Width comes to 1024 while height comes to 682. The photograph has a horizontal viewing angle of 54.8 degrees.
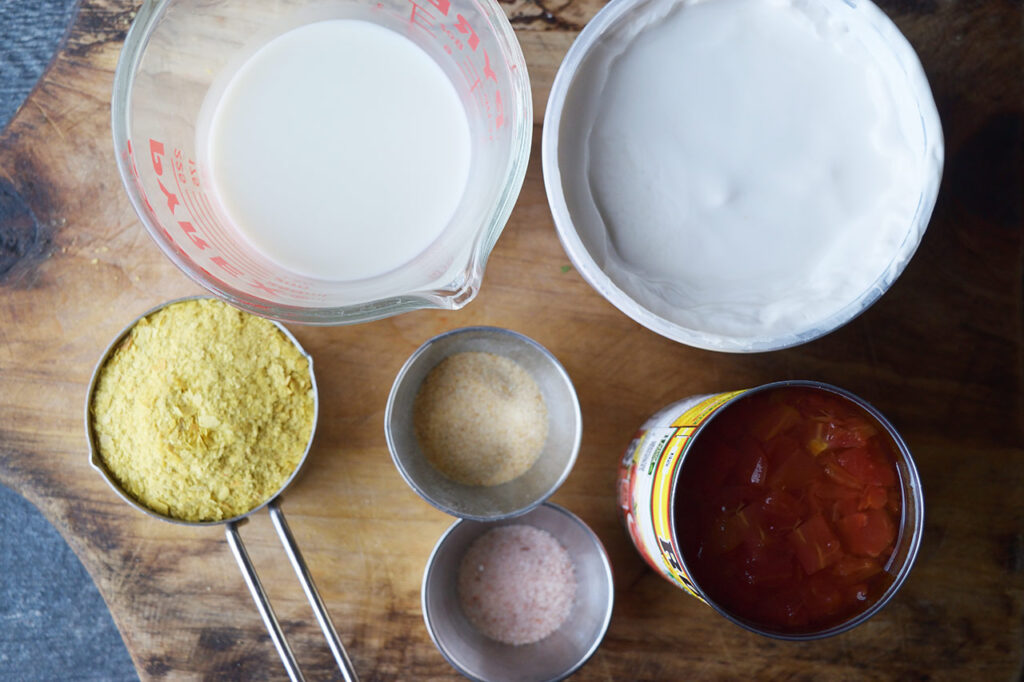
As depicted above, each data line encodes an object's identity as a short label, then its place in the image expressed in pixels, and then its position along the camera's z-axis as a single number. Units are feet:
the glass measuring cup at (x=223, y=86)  0.88
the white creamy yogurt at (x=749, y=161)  0.98
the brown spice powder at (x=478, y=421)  1.08
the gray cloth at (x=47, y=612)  1.15
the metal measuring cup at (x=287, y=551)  1.02
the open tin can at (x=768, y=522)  0.93
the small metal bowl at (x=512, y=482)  1.03
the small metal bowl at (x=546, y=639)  1.05
